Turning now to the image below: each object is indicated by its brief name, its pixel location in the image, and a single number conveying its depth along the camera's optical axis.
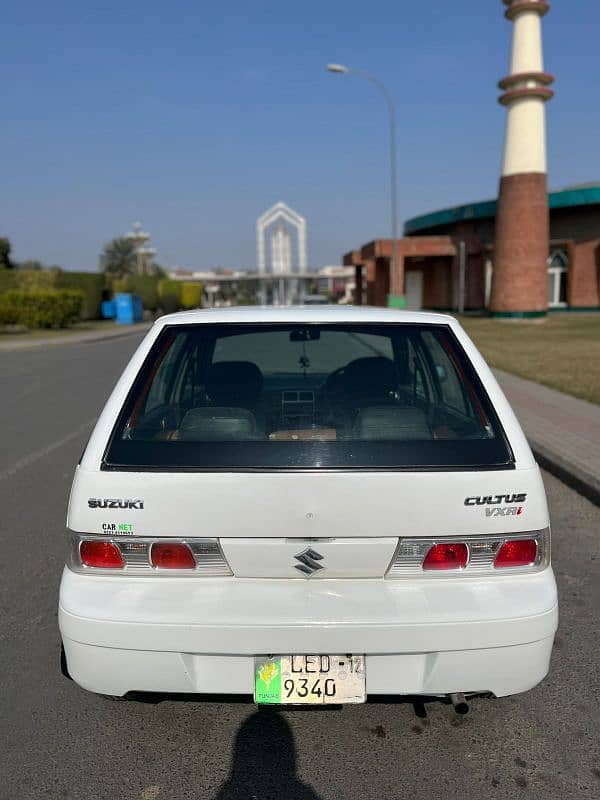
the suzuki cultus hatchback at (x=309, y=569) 2.19
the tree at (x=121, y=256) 98.69
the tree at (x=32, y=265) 82.81
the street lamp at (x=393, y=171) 26.44
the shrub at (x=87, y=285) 41.28
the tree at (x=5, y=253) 55.44
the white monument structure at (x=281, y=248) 97.44
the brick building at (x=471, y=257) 37.88
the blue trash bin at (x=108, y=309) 46.19
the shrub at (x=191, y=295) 62.07
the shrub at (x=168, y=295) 56.22
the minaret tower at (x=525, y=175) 28.59
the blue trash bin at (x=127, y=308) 42.81
